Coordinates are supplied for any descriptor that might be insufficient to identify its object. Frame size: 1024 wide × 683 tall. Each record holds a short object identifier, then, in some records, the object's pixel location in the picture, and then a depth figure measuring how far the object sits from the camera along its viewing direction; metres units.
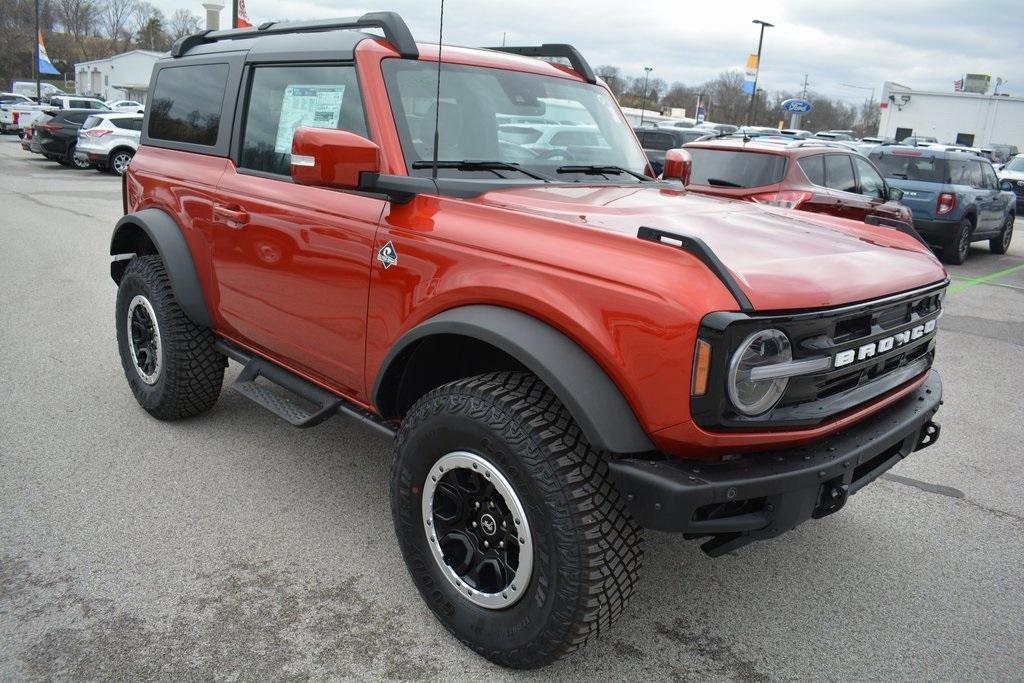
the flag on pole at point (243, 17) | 16.19
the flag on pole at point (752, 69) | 44.00
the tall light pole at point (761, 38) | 45.11
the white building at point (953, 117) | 55.50
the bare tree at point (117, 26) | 108.69
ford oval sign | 44.06
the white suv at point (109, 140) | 20.45
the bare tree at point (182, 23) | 91.47
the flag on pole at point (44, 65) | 48.58
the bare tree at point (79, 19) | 98.69
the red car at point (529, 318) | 2.27
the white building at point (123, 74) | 72.19
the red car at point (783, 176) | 9.25
